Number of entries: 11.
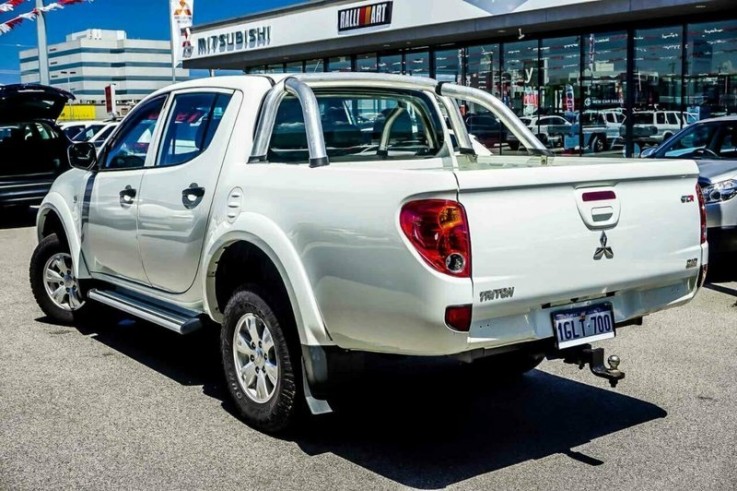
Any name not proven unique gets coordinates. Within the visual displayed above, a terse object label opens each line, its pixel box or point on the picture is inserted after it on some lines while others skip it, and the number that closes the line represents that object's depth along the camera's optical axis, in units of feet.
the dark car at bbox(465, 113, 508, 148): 71.61
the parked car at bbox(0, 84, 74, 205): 44.93
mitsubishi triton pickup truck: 12.37
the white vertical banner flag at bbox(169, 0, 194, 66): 103.24
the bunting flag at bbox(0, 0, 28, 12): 62.54
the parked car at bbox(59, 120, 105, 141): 76.38
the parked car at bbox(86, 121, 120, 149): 54.90
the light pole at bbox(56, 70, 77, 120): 448.33
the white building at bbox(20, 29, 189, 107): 473.67
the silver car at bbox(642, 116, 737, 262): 28.37
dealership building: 58.95
